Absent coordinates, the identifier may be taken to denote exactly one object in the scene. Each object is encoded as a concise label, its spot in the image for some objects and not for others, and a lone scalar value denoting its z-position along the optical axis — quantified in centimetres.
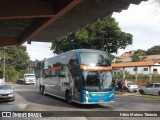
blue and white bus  1792
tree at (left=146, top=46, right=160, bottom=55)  13238
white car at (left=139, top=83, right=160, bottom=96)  3175
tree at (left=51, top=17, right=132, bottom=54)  4897
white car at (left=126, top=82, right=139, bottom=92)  3800
